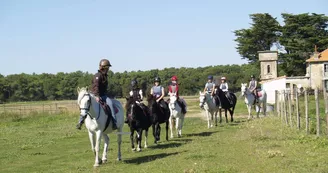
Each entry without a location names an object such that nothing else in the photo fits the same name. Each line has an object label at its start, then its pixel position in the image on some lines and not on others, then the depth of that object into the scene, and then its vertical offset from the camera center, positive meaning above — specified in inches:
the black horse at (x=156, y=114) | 629.6 -32.5
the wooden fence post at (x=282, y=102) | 861.2 -22.6
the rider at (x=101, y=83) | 475.2 +11.5
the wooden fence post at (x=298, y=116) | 634.5 -36.7
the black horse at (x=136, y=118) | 565.3 -32.7
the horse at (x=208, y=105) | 845.2 -25.2
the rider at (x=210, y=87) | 863.7 +10.0
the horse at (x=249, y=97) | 1046.0 -13.4
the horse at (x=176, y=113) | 690.8 -33.2
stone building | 2433.8 +135.8
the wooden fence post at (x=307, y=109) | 583.4 -25.2
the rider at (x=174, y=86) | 693.3 +9.6
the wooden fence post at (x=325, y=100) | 502.9 -10.9
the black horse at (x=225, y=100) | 926.7 -18.8
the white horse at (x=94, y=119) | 442.0 -27.3
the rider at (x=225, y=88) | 972.9 +8.7
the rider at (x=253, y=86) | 1075.9 +13.7
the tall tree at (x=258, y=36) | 3002.0 +391.4
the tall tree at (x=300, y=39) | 2760.8 +339.4
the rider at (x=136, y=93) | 577.3 -0.2
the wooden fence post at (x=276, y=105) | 1053.9 -34.8
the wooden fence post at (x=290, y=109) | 710.9 -30.7
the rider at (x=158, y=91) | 647.8 +2.4
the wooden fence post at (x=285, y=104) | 772.6 -25.1
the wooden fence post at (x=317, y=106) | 533.2 -19.2
